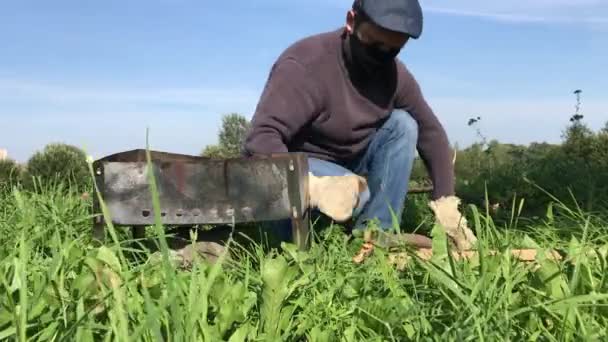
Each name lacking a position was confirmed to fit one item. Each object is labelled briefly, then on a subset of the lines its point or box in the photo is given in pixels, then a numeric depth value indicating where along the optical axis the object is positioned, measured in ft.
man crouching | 9.35
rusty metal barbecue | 7.44
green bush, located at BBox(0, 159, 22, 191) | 19.00
